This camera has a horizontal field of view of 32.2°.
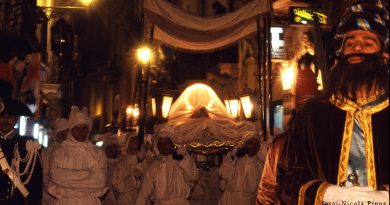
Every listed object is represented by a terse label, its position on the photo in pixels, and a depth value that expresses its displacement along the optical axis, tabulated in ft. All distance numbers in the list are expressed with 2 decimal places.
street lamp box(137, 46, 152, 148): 40.45
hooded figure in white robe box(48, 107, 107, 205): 32.68
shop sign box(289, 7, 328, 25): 55.06
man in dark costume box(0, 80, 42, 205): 27.14
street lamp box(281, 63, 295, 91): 54.65
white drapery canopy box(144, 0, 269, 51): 41.22
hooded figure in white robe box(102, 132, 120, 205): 50.16
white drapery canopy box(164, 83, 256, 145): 46.26
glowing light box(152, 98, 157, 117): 51.38
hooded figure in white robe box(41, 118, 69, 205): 36.65
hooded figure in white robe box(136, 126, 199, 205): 37.88
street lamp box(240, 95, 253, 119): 51.67
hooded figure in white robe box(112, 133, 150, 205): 48.32
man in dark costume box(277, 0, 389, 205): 15.56
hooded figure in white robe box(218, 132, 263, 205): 42.70
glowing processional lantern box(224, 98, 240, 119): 54.60
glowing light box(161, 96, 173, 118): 50.02
